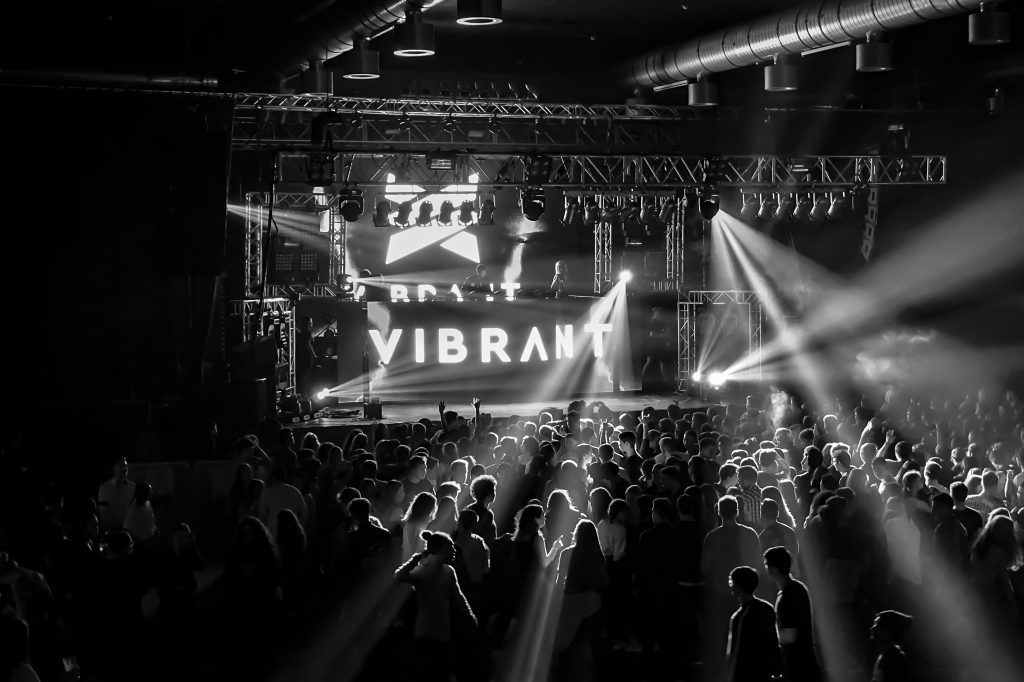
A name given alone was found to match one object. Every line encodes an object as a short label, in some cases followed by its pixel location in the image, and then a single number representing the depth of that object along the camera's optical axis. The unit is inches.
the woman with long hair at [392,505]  314.0
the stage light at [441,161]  642.8
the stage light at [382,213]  723.4
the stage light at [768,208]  731.4
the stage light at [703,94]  663.8
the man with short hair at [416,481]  327.6
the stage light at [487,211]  724.0
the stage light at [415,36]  421.7
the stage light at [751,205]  749.9
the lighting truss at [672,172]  694.5
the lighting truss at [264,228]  729.6
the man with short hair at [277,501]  324.8
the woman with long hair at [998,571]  269.1
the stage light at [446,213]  753.0
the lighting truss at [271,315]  684.7
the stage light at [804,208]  737.6
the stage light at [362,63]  499.2
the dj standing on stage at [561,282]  874.8
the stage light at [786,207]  724.7
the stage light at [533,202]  677.3
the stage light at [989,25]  411.8
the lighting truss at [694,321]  845.8
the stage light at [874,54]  480.7
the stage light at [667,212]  741.9
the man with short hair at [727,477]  334.6
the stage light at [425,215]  768.3
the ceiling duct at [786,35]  442.3
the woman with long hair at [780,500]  310.5
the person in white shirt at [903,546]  296.7
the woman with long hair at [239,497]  338.0
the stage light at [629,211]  778.4
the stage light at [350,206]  671.9
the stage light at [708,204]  703.1
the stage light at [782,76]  550.9
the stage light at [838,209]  724.7
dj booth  839.7
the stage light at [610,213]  777.6
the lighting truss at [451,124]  611.5
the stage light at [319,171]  603.5
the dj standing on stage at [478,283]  888.3
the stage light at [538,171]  656.4
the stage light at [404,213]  751.1
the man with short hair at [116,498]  367.2
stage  700.7
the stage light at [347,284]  846.9
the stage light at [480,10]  359.9
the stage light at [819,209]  736.3
